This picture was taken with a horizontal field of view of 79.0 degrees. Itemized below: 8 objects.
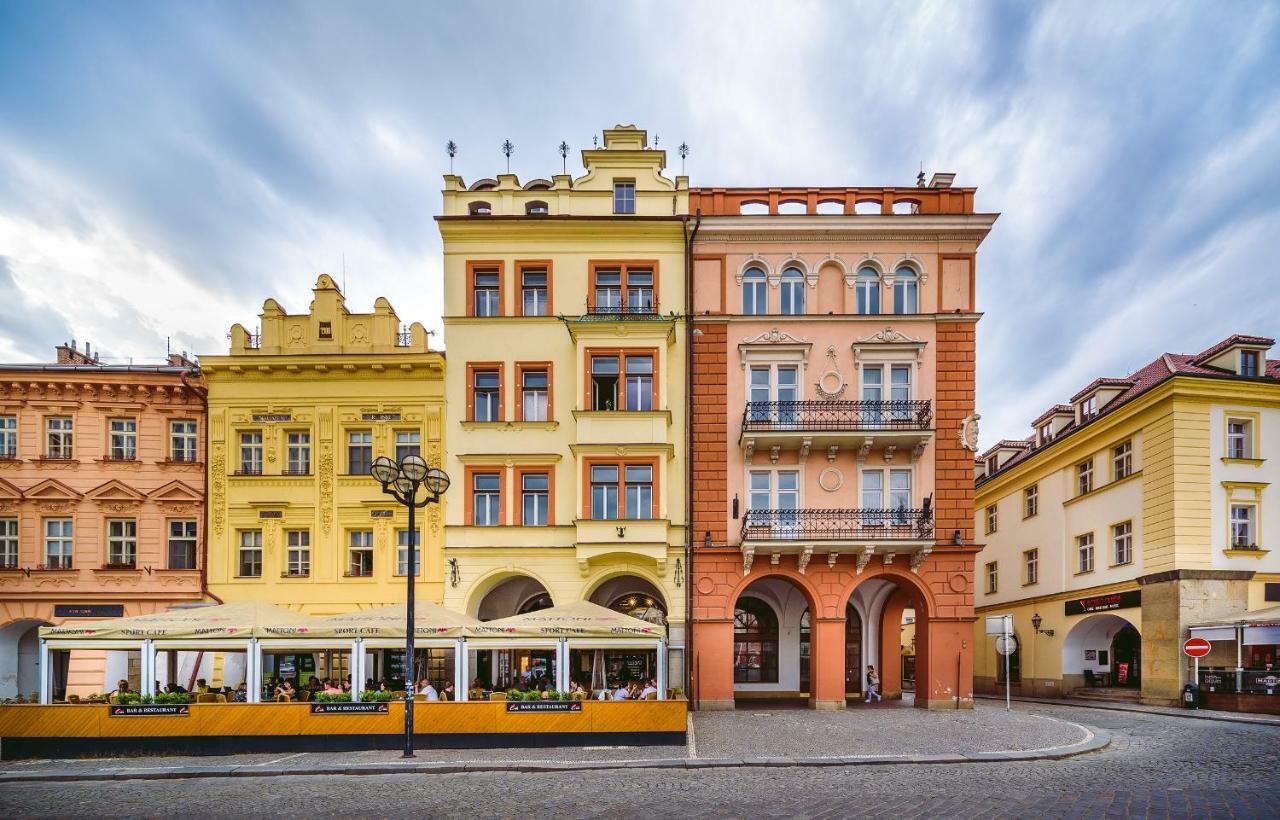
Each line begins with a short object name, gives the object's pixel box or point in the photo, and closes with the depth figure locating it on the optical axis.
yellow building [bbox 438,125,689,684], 23.89
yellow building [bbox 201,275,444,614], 24.53
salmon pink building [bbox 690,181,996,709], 23.73
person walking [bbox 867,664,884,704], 26.73
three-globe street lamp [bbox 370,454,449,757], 15.20
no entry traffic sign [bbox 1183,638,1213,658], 23.45
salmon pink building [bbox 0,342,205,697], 24.70
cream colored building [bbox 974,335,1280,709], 26.31
